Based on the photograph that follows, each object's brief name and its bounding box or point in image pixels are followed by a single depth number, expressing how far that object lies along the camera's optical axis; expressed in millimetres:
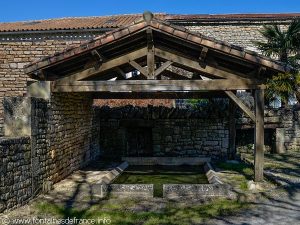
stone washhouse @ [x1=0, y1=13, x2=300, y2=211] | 6746
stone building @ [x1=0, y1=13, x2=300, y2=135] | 11562
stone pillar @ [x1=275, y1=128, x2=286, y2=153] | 13889
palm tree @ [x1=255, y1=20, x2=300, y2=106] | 14211
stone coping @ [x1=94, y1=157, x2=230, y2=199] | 6984
